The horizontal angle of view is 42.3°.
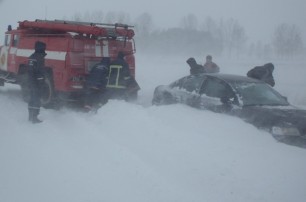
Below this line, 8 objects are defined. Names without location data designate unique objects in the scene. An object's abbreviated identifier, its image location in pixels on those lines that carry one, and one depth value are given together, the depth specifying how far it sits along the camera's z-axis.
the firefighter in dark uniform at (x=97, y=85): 9.99
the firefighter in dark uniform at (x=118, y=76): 10.64
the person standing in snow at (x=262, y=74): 11.55
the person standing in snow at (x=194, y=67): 12.71
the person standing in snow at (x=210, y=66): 13.74
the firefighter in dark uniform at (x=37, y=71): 9.44
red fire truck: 10.28
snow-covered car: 6.96
